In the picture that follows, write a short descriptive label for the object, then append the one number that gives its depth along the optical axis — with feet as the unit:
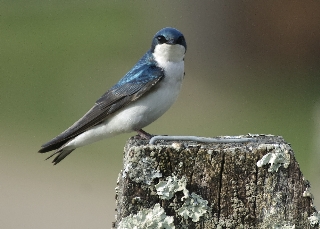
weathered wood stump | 14.61
